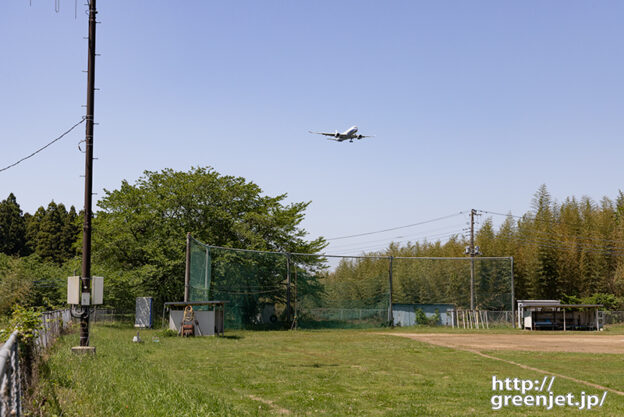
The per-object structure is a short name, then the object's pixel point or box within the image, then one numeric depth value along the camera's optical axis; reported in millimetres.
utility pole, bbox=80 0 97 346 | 17891
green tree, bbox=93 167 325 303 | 45875
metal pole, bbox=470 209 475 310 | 46500
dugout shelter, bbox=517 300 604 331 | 42969
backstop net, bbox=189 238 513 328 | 37656
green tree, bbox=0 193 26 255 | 89625
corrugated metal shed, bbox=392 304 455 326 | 45156
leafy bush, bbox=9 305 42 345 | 10750
